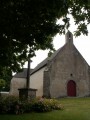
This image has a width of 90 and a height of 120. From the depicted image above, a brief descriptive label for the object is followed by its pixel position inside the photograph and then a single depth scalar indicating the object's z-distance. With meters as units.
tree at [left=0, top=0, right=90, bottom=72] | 4.55
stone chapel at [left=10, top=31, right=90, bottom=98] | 17.89
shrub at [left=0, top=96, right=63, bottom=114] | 7.59
